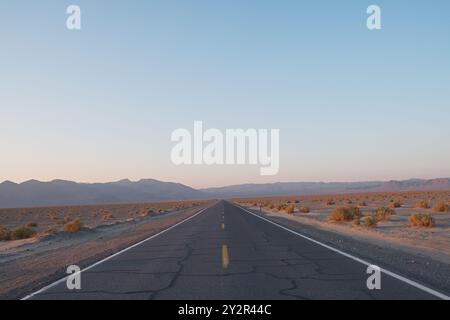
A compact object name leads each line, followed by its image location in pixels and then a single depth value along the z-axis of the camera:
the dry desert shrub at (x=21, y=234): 28.97
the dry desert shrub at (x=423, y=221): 26.09
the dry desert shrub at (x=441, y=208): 39.51
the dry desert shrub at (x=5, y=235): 28.62
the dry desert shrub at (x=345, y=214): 34.19
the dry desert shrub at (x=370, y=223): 27.88
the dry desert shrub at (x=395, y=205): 50.93
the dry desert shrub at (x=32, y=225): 43.80
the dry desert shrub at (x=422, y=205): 47.25
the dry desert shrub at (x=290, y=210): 50.70
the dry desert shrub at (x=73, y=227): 29.78
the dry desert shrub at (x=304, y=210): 50.96
